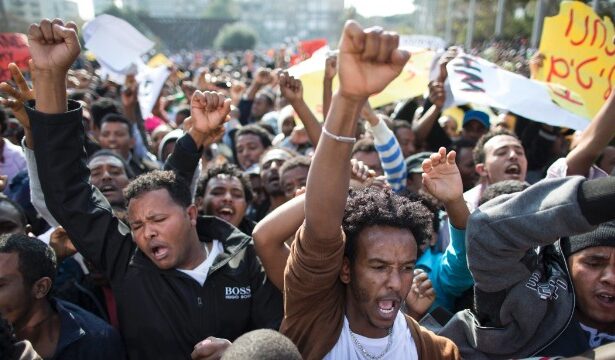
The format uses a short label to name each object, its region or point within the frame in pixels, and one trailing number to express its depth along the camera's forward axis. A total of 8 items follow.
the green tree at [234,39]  71.44
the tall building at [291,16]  124.75
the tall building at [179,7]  127.03
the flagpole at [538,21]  14.73
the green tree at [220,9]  117.19
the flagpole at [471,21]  25.81
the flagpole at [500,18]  20.97
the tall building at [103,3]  49.48
